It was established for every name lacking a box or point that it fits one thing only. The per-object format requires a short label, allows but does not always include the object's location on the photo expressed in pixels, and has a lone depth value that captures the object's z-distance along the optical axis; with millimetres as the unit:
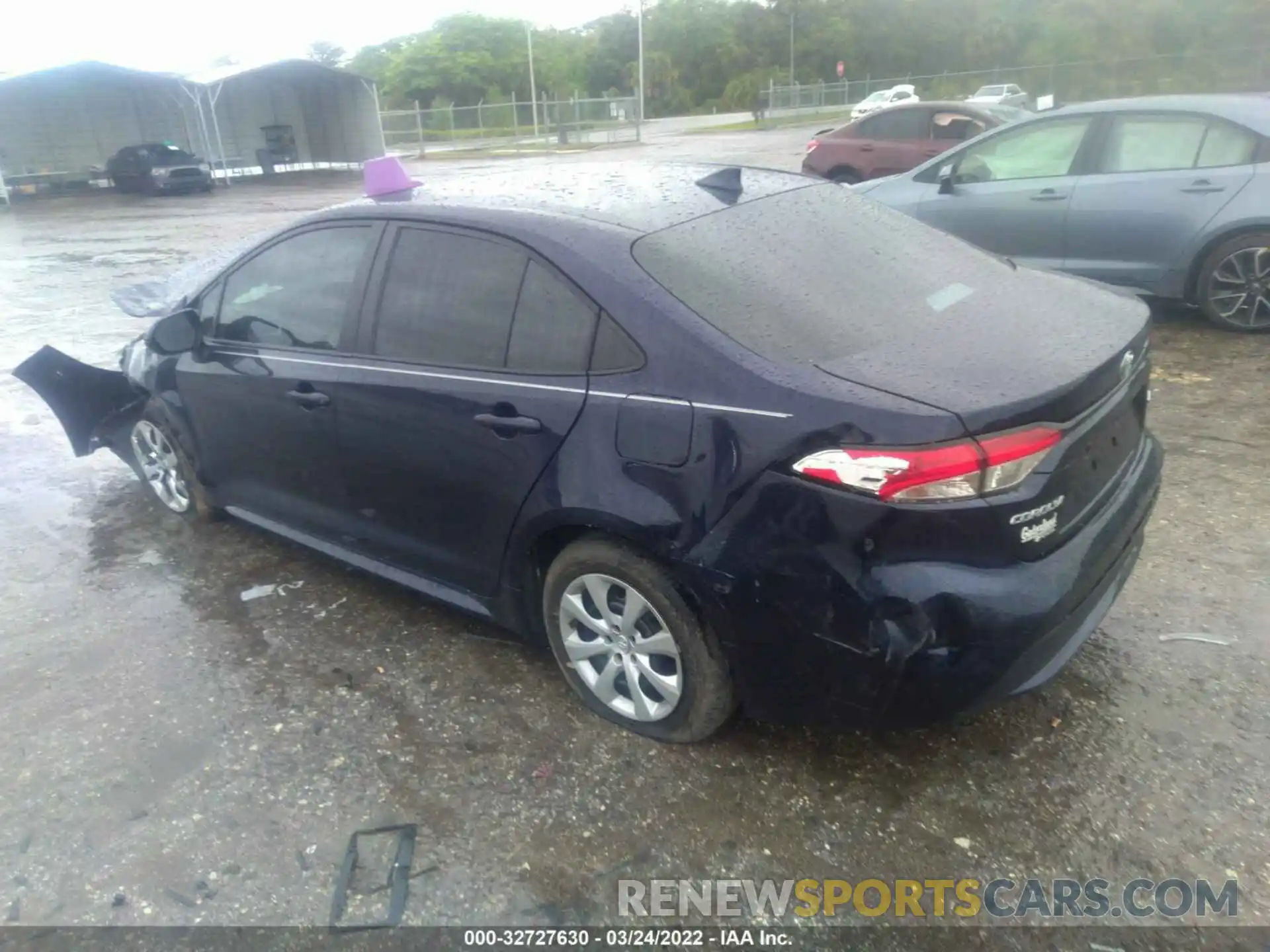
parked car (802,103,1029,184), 12578
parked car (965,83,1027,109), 40531
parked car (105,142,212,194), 26531
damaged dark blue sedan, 2320
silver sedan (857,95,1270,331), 6242
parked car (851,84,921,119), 40438
